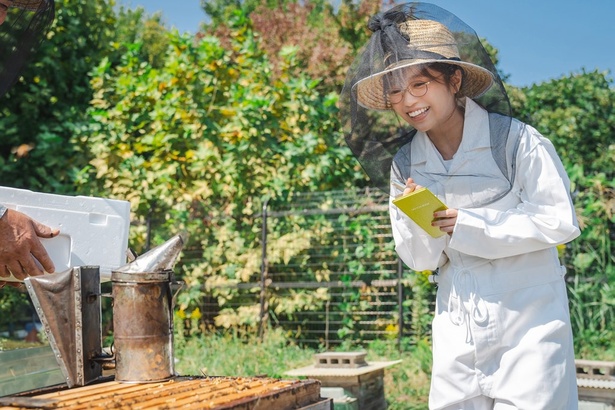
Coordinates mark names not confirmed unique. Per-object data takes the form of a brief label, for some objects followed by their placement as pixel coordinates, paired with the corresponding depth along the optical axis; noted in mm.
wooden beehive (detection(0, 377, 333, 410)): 1791
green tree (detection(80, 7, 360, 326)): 7180
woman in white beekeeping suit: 2287
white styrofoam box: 2502
